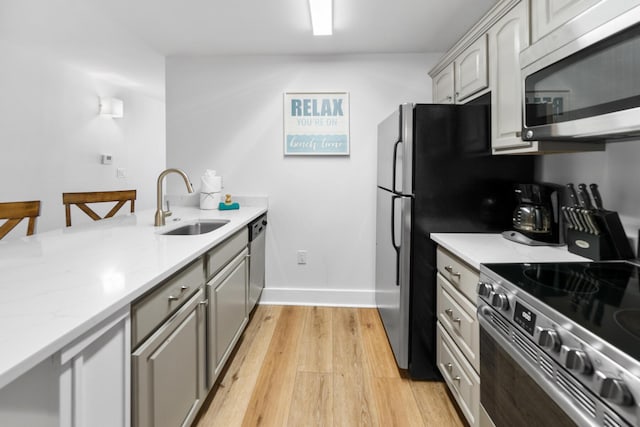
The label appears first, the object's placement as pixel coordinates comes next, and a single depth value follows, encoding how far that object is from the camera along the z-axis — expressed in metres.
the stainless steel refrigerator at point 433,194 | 1.95
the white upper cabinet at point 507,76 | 1.65
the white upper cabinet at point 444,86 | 2.55
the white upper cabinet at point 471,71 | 2.02
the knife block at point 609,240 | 1.41
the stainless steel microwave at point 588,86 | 0.94
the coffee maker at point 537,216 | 1.73
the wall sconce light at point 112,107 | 3.75
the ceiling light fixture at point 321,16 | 2.23
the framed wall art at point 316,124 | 3.11
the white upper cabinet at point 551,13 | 1.28
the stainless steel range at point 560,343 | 0.71
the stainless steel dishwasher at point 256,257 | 2.63
